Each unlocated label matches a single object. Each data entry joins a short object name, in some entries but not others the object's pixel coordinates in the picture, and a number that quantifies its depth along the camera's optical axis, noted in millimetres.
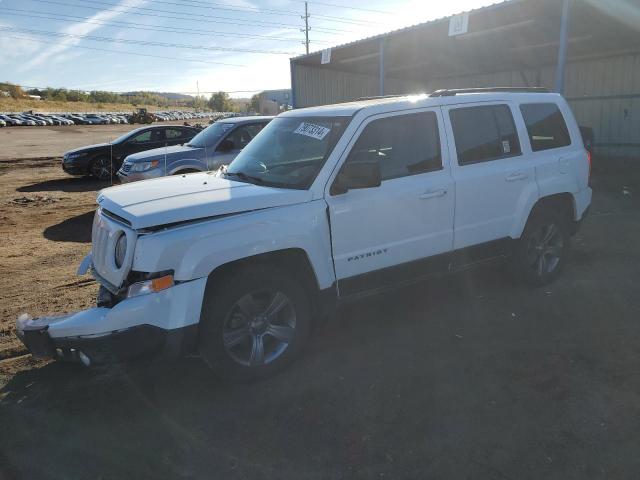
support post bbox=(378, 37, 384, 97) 13812
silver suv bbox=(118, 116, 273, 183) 9344
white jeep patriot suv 3131
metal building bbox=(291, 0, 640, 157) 11234
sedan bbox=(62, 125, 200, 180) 12969
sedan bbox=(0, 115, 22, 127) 49562
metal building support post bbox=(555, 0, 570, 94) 9789
